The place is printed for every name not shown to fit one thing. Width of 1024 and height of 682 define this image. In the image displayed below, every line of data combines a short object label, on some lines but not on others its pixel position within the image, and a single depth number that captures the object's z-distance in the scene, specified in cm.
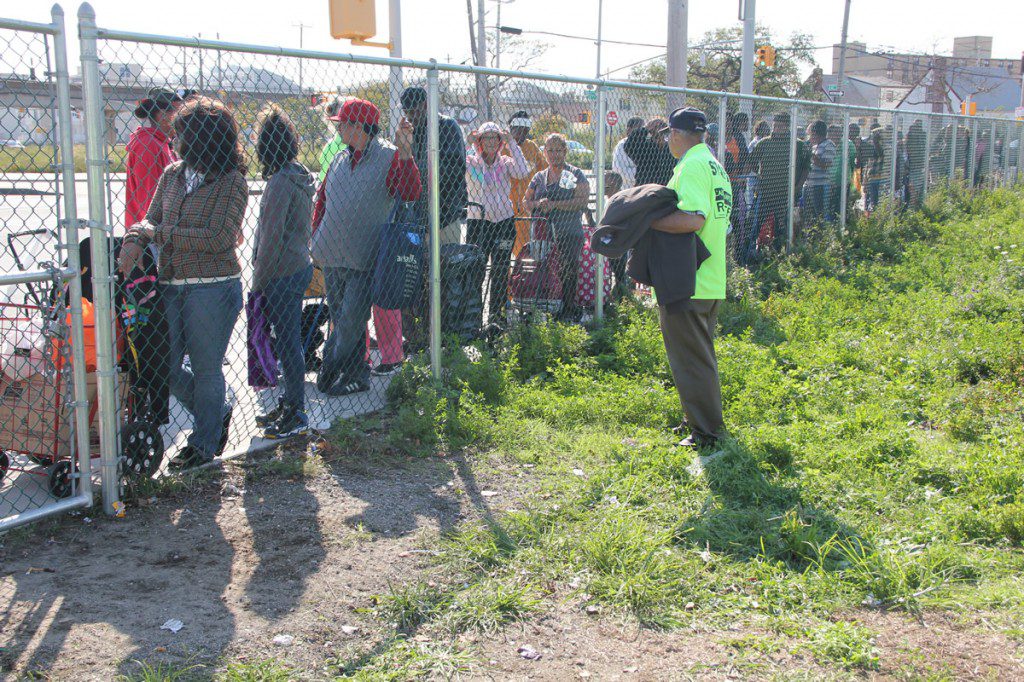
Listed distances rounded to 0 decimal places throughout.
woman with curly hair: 477
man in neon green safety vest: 512
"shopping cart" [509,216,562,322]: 782
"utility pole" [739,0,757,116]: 1675
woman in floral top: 778
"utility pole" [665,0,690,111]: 1242
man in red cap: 616
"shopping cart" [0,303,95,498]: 455
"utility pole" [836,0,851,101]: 4987
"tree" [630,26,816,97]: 5194
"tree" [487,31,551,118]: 4222
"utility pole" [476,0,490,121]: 3766
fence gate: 408
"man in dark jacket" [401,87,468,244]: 661
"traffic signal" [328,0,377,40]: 1088
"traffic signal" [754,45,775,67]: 2489
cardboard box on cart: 457
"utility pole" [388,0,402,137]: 633
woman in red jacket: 577
